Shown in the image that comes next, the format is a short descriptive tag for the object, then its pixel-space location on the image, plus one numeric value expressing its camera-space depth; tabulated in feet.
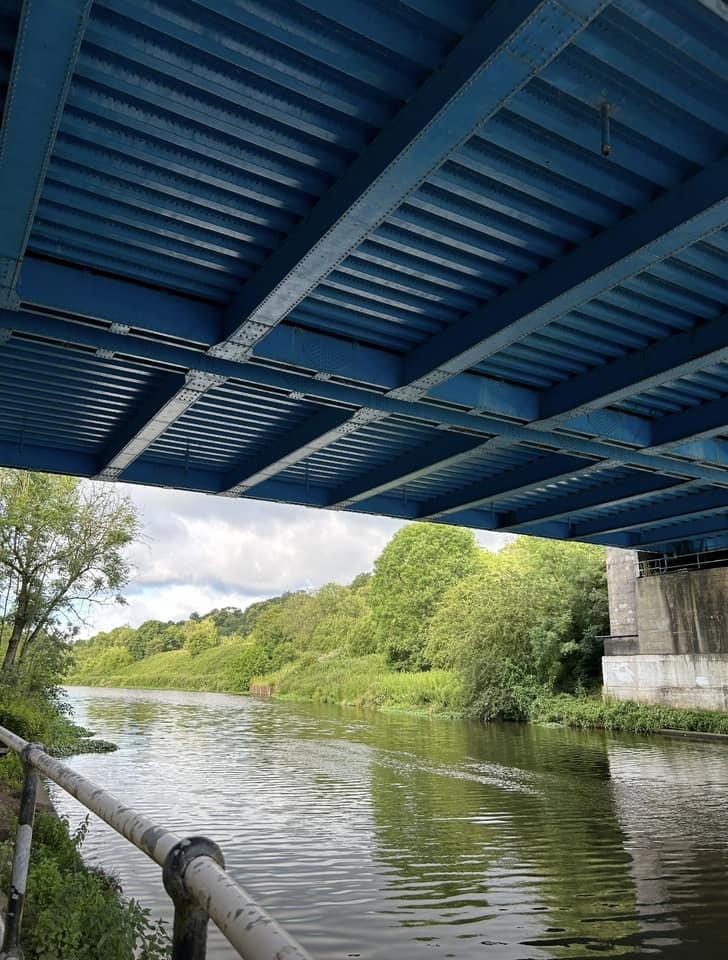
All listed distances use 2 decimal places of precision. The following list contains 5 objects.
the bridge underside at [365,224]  15.26
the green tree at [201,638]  377.36
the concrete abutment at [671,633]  68.64
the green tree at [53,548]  67.26
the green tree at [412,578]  167.83
